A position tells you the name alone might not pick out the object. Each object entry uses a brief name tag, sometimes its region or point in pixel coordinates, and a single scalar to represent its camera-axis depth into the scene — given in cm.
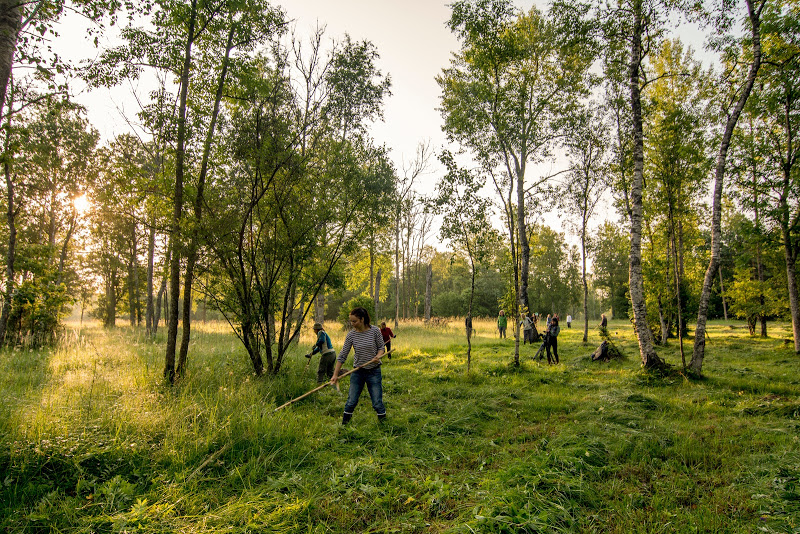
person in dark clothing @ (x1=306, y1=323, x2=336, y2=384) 888
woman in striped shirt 604
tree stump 1227
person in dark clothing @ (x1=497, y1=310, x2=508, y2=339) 2109
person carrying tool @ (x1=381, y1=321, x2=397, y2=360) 1216
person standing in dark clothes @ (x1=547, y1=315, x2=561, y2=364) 1217
